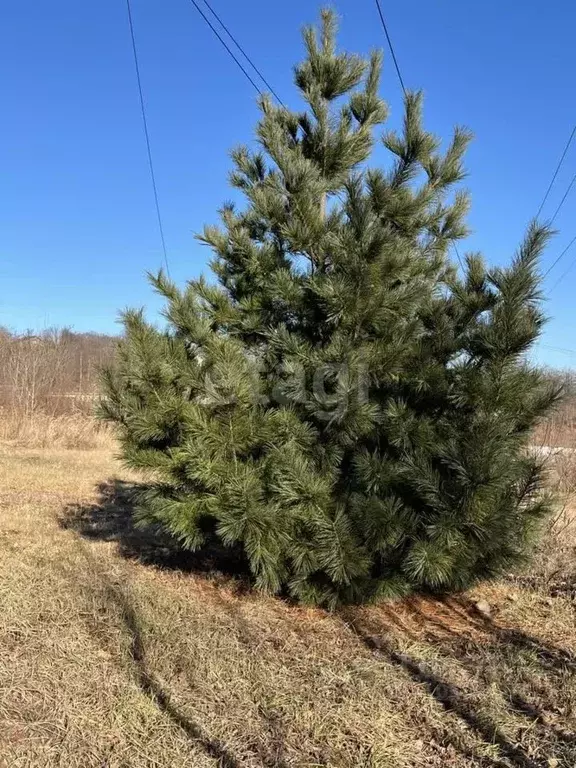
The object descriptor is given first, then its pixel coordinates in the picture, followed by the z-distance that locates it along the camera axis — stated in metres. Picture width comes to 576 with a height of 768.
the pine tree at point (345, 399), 3.20
